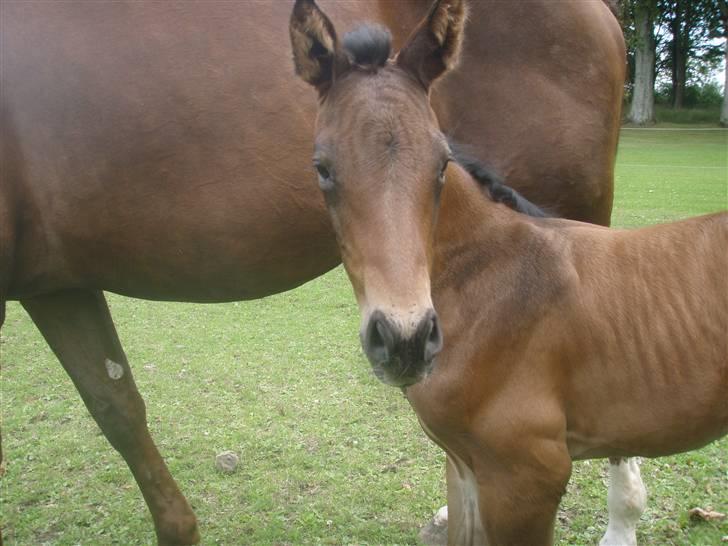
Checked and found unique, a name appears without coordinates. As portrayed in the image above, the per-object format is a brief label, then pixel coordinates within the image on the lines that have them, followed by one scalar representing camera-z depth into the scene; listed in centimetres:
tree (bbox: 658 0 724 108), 3466
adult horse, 218
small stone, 351
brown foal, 188
